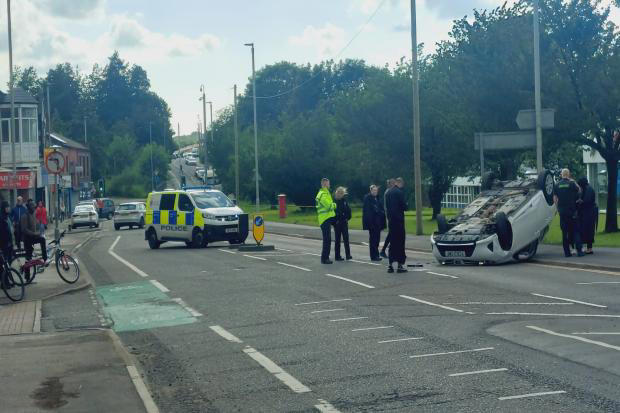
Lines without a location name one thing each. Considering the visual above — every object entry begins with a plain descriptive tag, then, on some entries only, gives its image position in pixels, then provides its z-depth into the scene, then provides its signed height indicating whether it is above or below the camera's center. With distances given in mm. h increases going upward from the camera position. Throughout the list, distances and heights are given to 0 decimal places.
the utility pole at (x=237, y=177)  69125 +1828
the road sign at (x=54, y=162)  23641 +1087
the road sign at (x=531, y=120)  26070 +2059
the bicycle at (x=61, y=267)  19844 -1257
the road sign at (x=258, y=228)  29031 -782
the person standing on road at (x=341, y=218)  22892 -423
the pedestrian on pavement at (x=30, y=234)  22359 -616
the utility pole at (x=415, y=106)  33062 +3155
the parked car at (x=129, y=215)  54906 -566
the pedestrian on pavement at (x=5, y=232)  18906 -479
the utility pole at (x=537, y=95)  26062 +2728
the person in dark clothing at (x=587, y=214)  21625 -434
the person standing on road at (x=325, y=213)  22391 -290
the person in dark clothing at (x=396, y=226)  19156 -534
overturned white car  20203 -617
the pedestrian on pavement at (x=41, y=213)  40750 -260
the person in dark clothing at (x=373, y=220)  22734 -483
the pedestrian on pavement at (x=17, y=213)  26620 -173
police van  31359 -499
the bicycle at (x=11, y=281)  17375 -1319
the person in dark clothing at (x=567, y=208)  21344 -285
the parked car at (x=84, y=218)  58219 -724
